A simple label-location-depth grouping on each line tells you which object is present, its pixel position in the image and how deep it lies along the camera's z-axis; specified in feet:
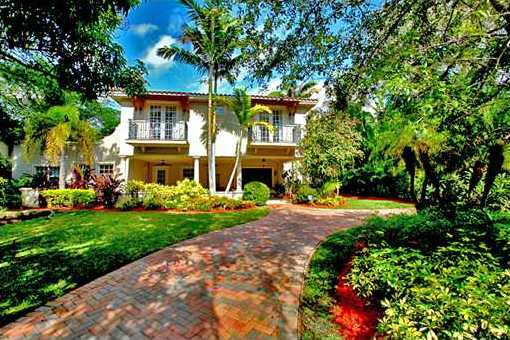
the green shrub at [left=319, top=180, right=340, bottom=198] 55.52
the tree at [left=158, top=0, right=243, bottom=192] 51.24
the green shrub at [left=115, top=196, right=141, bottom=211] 45.03
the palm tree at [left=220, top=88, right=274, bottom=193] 52.65
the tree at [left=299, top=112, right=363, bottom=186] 56.49
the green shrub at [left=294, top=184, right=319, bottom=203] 54.29
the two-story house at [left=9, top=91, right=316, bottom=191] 56.49
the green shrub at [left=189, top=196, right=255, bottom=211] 44.91
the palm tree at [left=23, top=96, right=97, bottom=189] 50.21
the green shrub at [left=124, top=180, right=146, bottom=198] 48.06
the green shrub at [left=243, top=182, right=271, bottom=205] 52.41
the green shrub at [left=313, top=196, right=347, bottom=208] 53.02
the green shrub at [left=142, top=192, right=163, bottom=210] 44.96
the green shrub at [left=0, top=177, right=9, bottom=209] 46.01
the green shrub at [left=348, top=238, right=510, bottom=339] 8.00
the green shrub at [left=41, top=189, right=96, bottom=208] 48.75
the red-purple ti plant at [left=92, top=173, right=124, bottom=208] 47.01
